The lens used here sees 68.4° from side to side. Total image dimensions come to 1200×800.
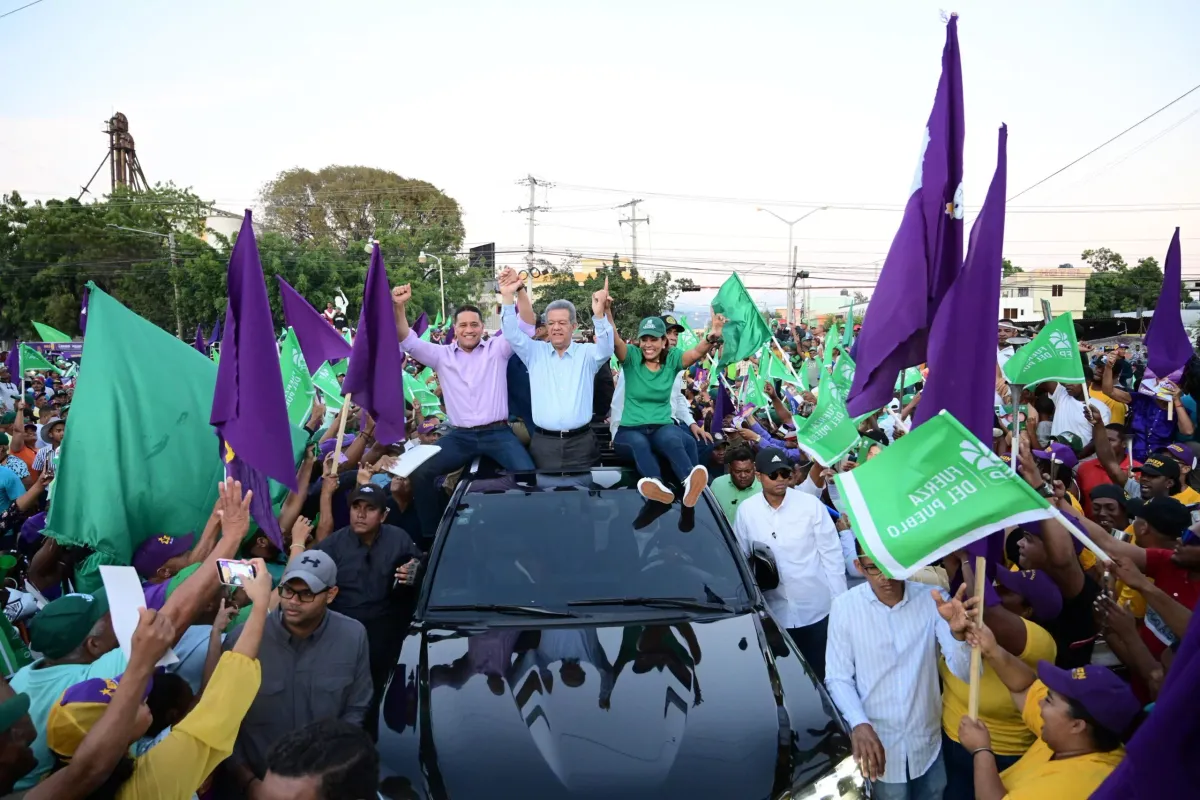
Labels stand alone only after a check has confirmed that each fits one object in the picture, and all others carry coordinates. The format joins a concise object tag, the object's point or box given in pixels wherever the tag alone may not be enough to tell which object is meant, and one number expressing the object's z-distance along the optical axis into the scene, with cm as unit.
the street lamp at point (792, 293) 4727
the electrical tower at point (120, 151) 5928
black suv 287
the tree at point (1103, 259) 7219
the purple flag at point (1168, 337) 738
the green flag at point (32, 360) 1187
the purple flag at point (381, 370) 550
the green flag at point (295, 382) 682
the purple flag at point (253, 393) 403
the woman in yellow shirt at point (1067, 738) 261
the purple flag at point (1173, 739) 160
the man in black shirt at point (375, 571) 447
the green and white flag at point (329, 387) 809
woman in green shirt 588
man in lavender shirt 574
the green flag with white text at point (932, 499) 279
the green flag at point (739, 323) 834
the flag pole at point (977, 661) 294
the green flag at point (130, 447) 389
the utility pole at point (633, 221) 5888
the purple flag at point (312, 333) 654
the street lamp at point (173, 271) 3625
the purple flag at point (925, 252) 365
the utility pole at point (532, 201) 5187
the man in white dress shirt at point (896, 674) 349
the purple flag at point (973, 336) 325
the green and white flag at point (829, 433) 588
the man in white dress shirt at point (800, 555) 462
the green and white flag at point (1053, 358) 650
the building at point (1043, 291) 6625
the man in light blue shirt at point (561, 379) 561
